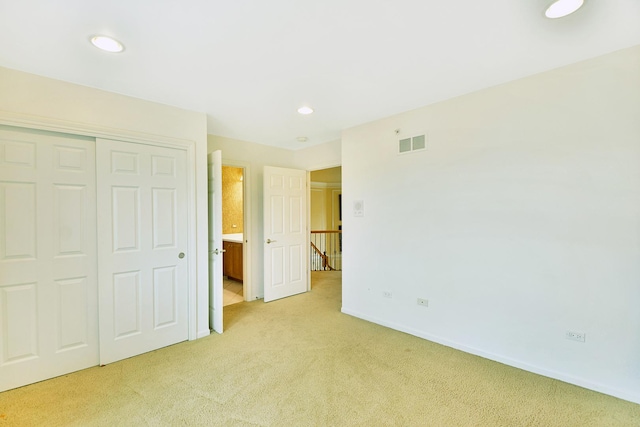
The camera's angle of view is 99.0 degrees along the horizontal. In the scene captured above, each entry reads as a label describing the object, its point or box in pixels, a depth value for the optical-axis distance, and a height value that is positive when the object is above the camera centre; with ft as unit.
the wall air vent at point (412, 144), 9.86 +2.55
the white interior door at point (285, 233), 14.23 -0.99
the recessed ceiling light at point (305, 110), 9.86 +3.84
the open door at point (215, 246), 10.51 -1.17
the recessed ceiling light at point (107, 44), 5.86 +3.84
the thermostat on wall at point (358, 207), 11.79 +0.27
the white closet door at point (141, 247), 8.36 -0.99
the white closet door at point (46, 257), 7.08 -1.04
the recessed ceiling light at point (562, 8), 4.97 +3.78
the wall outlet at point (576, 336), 7.08 -3.30
